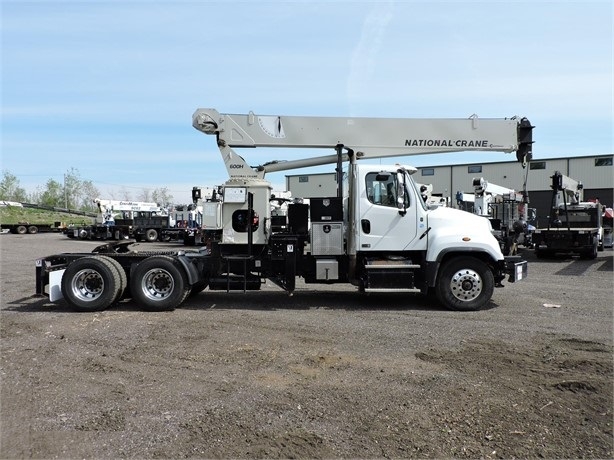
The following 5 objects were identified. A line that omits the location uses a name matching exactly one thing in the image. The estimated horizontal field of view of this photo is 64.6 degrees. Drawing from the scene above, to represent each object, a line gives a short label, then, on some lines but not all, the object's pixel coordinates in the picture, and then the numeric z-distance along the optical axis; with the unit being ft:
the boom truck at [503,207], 76.74
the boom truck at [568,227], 63.36
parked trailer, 150.68
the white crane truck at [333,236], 29.37
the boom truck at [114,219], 122.62
